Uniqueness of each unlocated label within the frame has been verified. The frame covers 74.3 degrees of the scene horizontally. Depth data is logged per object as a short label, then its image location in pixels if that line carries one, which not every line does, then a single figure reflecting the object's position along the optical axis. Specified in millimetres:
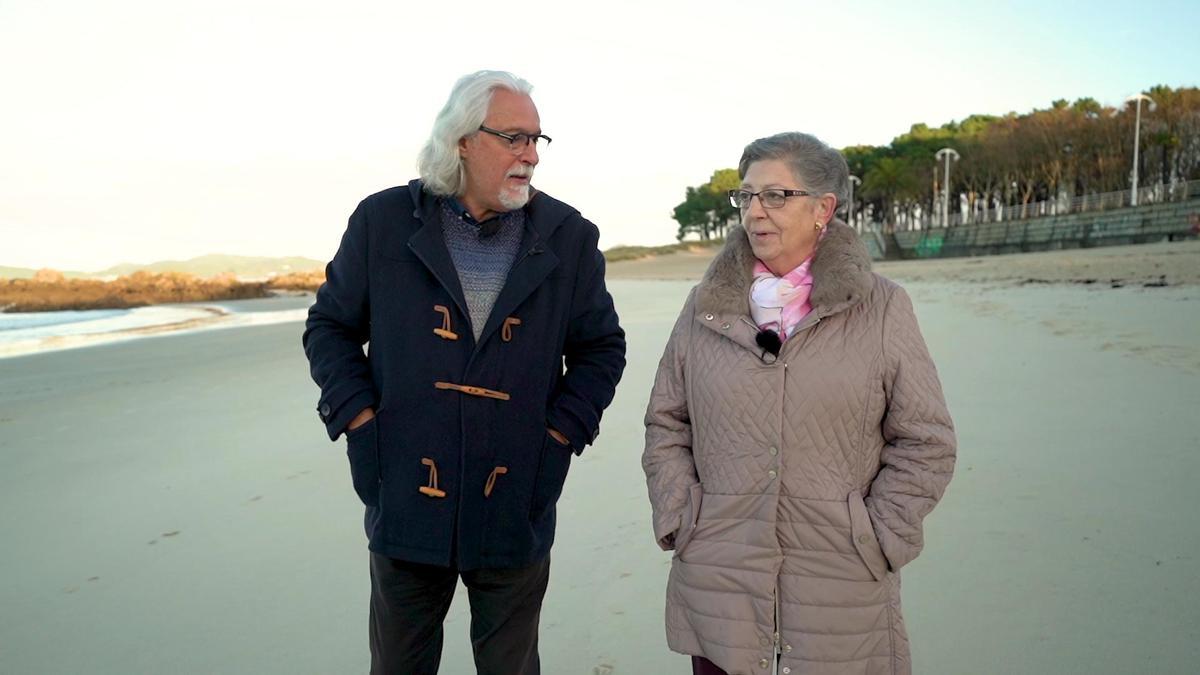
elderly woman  1870
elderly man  2049
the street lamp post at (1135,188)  31397
